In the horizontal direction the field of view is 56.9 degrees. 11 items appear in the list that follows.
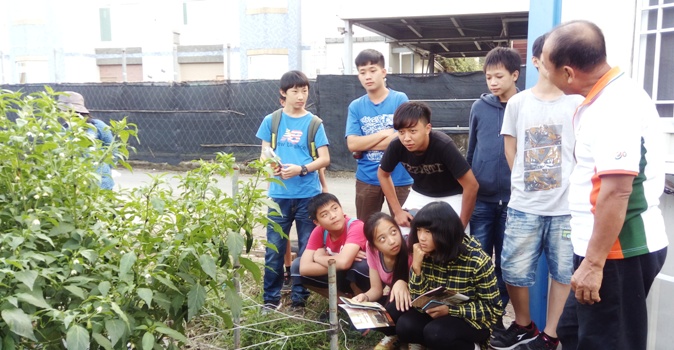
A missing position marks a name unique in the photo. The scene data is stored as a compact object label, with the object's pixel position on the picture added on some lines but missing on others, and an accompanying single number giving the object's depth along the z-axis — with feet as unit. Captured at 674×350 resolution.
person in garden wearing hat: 15.89
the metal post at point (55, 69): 71.20
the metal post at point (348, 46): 38.93
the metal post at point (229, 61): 68.80
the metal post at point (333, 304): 10.54
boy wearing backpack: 14.38
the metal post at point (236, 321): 10.19
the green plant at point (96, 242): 6.88
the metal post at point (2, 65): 75.20
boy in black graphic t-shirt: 11.91
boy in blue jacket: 12.32
